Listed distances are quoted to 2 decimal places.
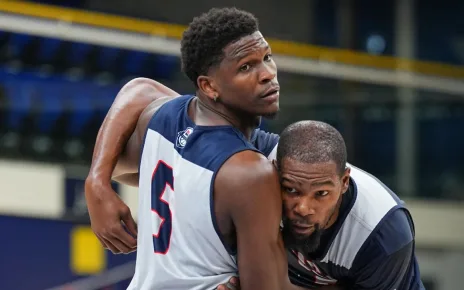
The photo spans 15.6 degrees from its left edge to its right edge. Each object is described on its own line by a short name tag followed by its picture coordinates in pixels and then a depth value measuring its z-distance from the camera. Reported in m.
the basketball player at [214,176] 4.47
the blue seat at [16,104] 14.53
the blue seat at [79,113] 15.21
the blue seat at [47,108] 15.04
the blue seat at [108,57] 16.02
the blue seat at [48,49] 15.21
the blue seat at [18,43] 14.97
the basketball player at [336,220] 4.64
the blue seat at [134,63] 16.36
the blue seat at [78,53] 15.62
